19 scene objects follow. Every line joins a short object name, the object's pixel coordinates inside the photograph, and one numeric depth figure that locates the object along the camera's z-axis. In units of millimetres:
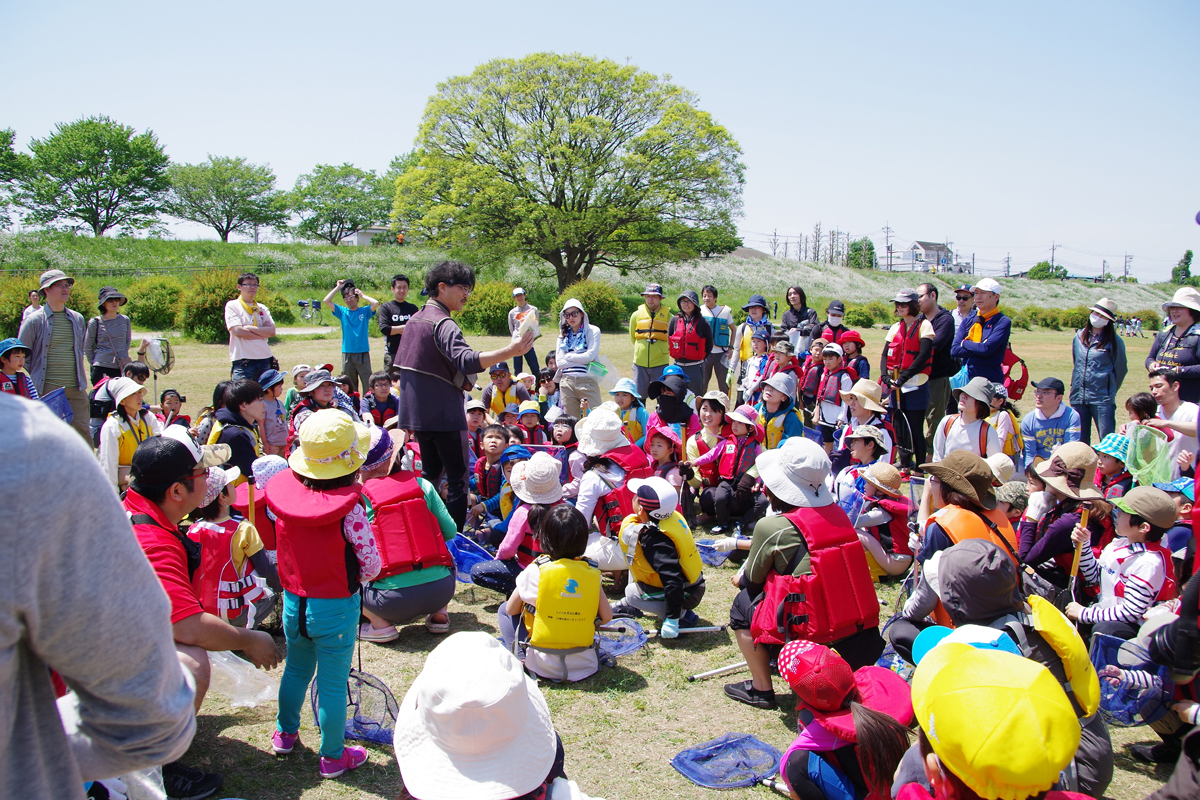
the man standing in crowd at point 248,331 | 7992
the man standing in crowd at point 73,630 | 929
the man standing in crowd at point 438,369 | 4949
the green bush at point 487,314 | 24828
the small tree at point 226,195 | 66562
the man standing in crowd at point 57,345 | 7598
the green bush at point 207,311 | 21797
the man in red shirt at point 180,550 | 2557
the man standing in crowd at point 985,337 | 7562
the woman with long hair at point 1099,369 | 7477
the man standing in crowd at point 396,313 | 9398
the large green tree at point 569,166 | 33344
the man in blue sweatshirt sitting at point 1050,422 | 6566
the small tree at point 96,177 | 52594
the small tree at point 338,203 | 75312
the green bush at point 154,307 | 24094
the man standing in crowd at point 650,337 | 9594
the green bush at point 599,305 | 27484
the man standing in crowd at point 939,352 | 8031
